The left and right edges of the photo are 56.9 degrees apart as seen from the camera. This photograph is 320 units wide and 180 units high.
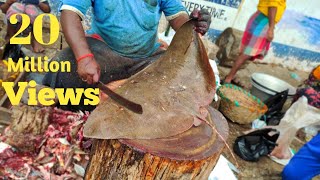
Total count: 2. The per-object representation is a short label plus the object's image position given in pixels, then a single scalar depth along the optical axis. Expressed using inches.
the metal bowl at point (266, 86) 195.2
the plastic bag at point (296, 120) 149.2
